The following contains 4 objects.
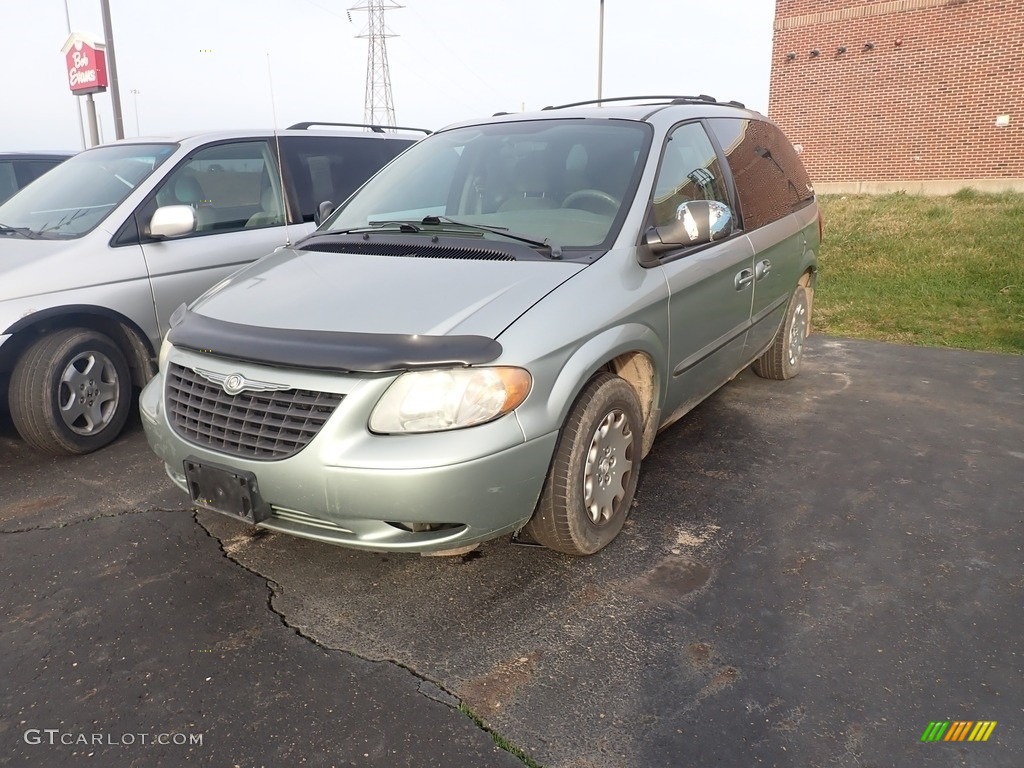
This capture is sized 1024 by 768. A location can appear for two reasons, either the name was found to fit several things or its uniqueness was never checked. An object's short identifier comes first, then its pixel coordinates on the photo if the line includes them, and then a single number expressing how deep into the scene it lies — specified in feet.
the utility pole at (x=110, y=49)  44.73
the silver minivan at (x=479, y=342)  8.23
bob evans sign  48.60
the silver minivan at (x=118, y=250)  13.41
